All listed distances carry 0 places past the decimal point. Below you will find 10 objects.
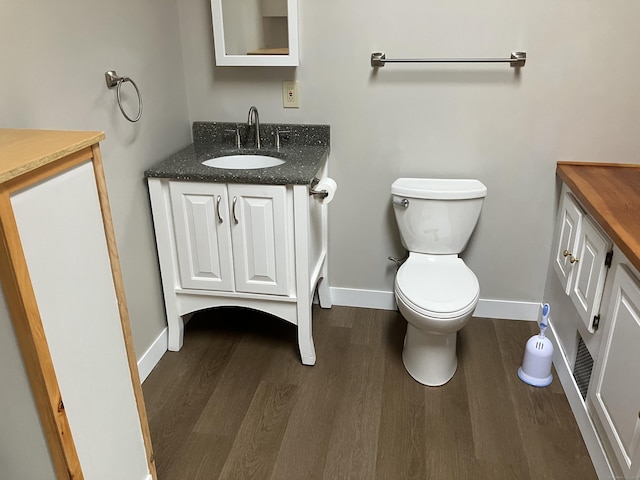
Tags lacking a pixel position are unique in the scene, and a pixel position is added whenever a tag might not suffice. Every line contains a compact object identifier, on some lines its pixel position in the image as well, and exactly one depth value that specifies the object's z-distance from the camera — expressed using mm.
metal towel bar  2176
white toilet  2004
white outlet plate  2387
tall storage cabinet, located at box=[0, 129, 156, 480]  1052
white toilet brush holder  2156
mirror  2227
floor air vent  1959
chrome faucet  2396
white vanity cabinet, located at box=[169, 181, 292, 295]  2053
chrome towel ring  1831
